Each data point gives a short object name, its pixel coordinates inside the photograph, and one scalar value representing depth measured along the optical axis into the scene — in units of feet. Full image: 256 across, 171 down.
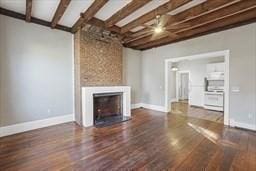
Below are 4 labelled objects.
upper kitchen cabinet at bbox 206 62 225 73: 17.46
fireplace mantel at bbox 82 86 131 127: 11.26
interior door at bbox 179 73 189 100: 26.29
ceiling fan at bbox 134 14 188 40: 9.39
